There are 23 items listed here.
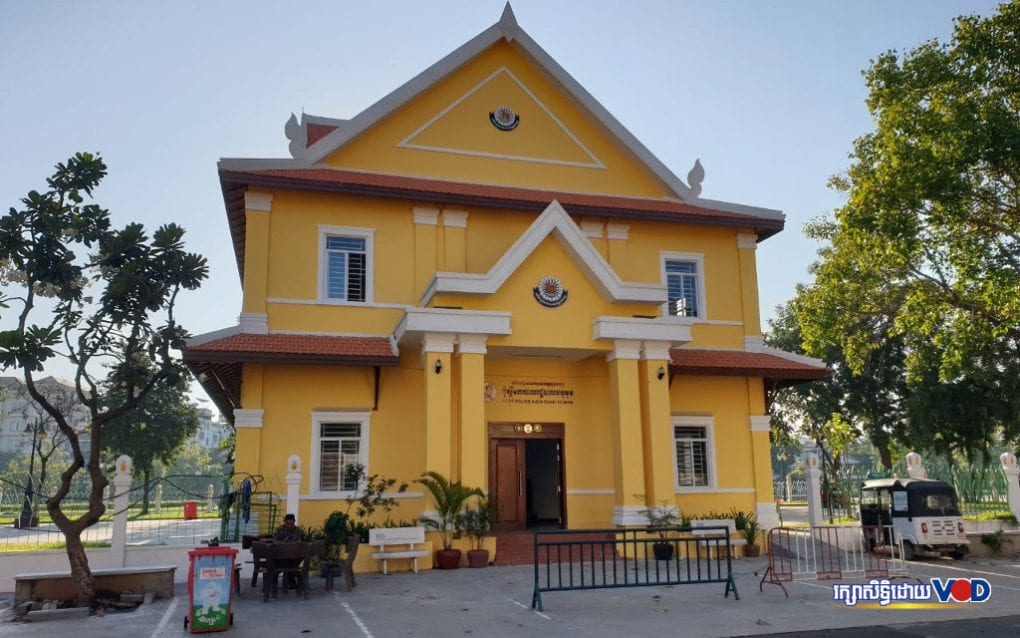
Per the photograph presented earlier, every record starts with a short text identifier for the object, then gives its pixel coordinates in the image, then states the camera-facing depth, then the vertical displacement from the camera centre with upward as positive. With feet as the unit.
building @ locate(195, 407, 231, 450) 474.82 +26.32
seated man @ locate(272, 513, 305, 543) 39.86 -2.76
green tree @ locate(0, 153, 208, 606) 37.58 +9.72
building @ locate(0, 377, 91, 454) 126.56 +17.83
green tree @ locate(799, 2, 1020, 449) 52.85 +18.30
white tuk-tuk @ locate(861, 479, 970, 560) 53.06 -3.50
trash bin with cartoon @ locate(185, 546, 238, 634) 30.86 -4.27
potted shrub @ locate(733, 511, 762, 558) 56.18 -4.38
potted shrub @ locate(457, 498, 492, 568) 48.96 -3.10
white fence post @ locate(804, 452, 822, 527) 62.03 -1.61
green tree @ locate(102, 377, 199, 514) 132.26 +8.20
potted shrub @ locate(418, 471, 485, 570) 48.47 -1.85
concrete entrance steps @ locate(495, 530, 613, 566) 50.96 -4.87
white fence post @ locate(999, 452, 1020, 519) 60.80 -1.13
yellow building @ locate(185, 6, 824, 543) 51.60 +11.07
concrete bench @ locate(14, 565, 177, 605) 37.96 -4.97
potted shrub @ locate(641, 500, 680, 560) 50.43 -3.09
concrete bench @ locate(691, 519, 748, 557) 55.06 -3.96
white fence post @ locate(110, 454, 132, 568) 46.16 -1.83
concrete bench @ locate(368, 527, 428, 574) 47.32 -3.87
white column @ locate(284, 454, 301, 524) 45.83 -0.24
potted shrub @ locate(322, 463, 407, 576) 47.14 -1.95
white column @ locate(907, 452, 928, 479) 60.18 -0.08
